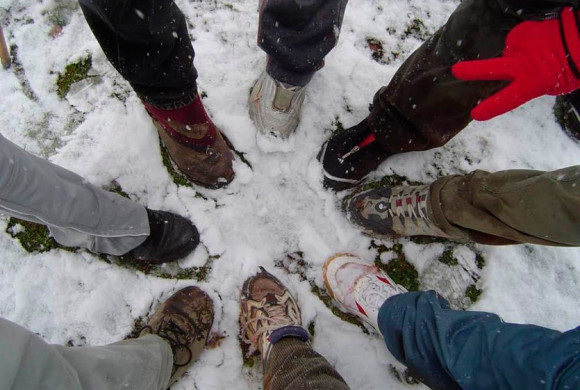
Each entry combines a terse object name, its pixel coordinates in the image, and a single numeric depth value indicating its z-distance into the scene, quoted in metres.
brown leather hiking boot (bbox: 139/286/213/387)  1.58
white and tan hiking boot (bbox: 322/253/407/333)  1.66
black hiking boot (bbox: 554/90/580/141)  2.00
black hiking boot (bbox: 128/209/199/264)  1.64
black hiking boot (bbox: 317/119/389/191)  1.79
